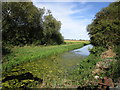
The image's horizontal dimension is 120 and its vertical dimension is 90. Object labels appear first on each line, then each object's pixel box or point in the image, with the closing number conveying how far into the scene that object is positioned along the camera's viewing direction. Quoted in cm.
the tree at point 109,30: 1538
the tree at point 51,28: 3191
